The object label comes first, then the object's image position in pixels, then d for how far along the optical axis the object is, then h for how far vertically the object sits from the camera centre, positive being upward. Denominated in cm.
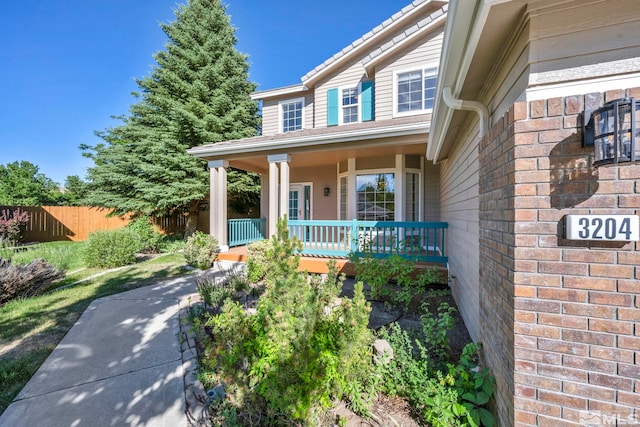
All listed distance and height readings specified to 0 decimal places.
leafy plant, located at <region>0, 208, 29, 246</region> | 1128 -37
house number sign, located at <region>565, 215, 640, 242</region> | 139 -7
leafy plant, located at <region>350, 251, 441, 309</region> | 446 -107
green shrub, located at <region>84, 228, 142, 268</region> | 758 -99
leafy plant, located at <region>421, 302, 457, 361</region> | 273 -130
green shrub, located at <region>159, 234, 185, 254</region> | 1066 -126
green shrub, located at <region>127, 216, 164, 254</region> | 1022 -80
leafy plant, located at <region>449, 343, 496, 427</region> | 191 -137
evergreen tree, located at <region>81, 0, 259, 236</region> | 1197 +451
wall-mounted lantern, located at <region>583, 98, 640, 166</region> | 132 +42
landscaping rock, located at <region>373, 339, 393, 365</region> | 259 -138
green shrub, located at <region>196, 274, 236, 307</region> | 432 -134
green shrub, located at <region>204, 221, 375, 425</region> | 192 -110
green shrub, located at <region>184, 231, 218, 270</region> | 725 -98
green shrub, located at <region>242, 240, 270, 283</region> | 597 -105
